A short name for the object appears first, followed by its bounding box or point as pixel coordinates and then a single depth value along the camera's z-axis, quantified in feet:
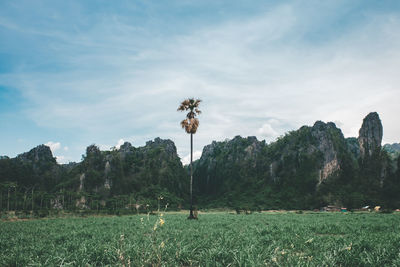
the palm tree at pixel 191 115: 119.75
